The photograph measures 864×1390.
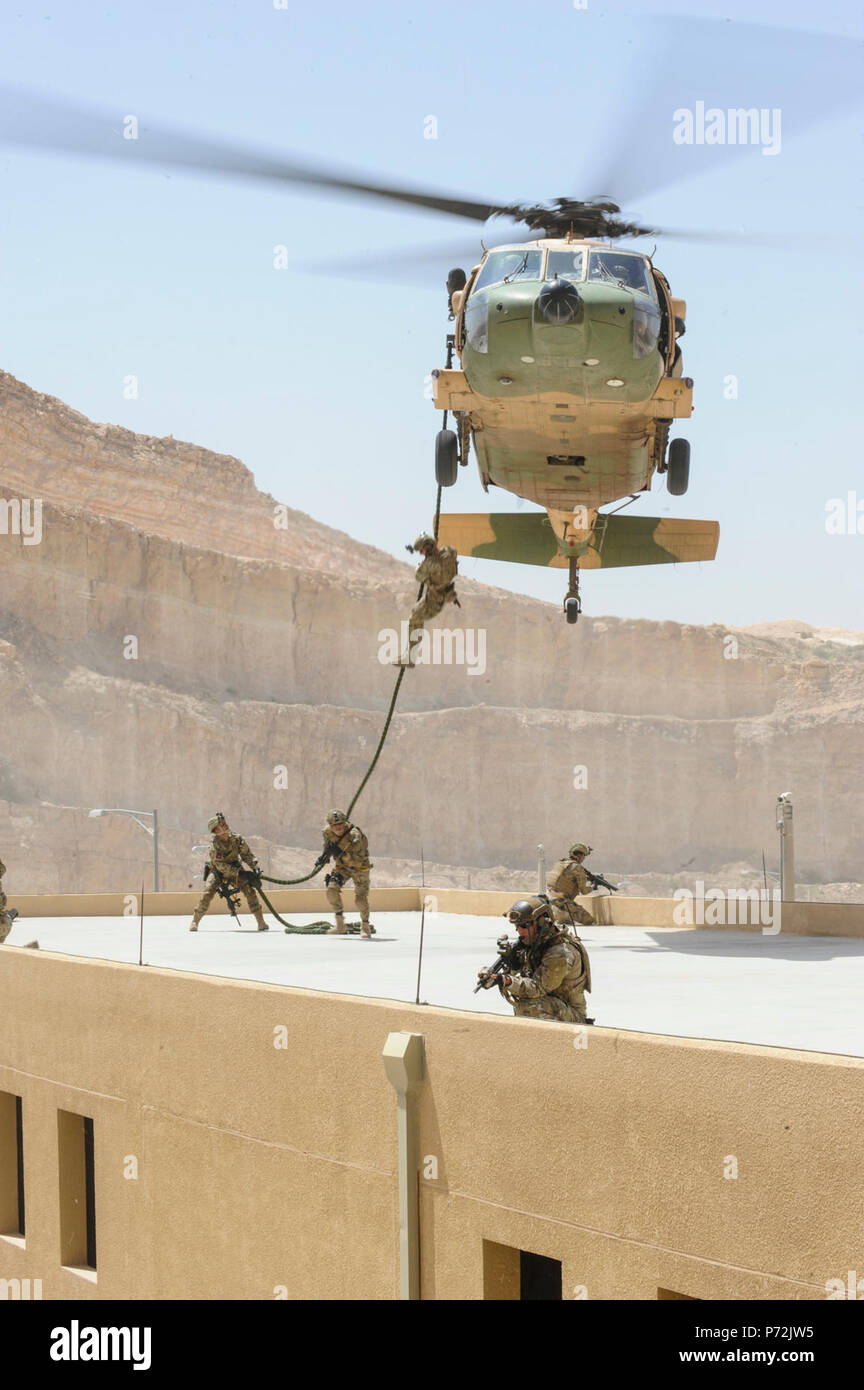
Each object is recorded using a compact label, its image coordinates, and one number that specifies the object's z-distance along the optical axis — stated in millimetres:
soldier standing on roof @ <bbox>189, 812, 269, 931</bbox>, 17984
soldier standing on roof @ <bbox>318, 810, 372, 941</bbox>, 17156
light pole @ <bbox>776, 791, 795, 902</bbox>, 18275
